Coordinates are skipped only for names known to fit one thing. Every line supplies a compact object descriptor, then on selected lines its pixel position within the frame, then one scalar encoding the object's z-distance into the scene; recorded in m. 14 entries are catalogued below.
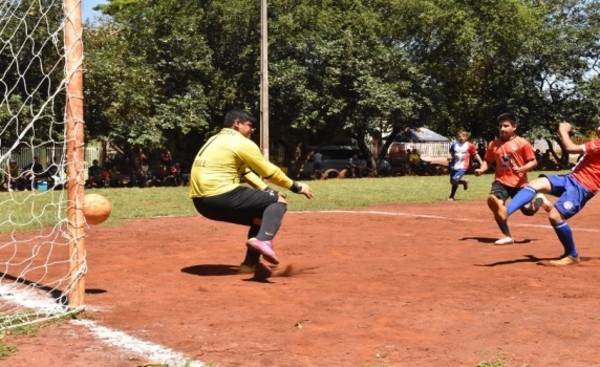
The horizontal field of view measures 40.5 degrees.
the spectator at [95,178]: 31.20
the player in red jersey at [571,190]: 9.15
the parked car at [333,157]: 40.12
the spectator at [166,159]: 34.33
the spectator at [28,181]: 26.17
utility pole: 27.37
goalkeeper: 8.09
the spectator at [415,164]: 42.81
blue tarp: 53.12
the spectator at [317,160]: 40.06
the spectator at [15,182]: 23.22
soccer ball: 7.05
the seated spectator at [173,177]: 33.25
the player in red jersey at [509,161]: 11.48
